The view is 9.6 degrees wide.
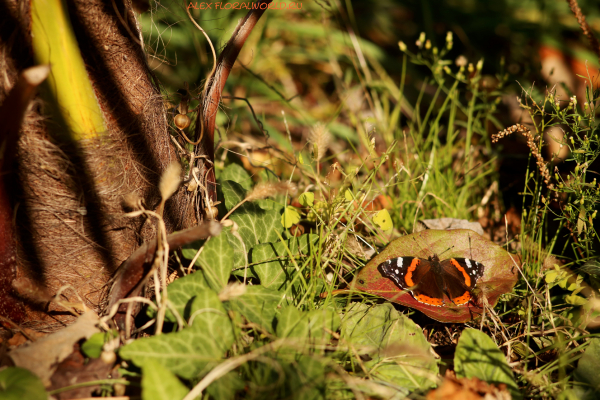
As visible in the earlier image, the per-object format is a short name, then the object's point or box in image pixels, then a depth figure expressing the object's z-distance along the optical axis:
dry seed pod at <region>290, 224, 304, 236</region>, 1.97
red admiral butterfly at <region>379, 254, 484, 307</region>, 1.90
